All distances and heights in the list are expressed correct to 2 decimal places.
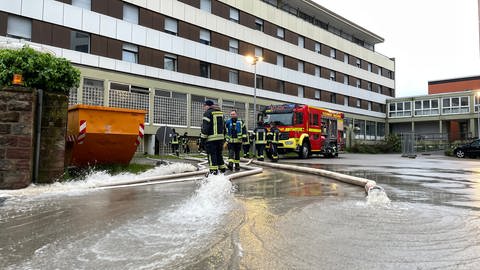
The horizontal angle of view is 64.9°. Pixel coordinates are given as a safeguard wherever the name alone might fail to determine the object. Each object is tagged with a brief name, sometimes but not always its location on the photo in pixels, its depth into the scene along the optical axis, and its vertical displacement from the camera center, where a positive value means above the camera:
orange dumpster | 9.18 +0.25
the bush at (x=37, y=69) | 7.62 +1.53
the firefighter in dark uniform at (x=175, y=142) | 20.78 +0.17
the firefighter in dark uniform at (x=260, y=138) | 15.23 +0.34
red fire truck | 19.14 +1.06
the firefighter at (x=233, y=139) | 11.59 +0.22
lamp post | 22.30 +5.17
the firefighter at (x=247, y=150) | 17.75 -0.21
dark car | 25.84 -0.03
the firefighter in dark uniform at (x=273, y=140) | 16.38 +0.29
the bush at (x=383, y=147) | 36.44 +0.12
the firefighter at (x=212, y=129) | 8.73 +0.39
